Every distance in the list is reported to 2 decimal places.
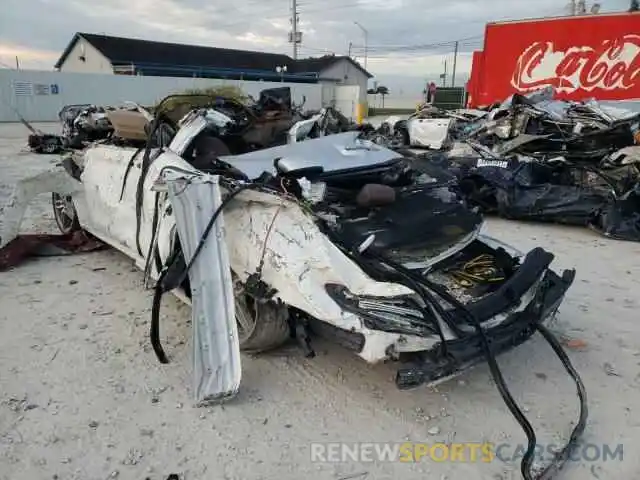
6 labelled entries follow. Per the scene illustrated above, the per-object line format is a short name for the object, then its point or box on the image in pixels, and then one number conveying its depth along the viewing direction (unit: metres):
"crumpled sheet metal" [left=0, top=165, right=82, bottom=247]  5.13
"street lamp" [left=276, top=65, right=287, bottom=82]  40.70
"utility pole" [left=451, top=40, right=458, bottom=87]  42.92
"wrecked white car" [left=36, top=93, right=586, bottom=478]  2.53
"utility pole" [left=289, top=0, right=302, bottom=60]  44.62
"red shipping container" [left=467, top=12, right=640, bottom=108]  15.73
